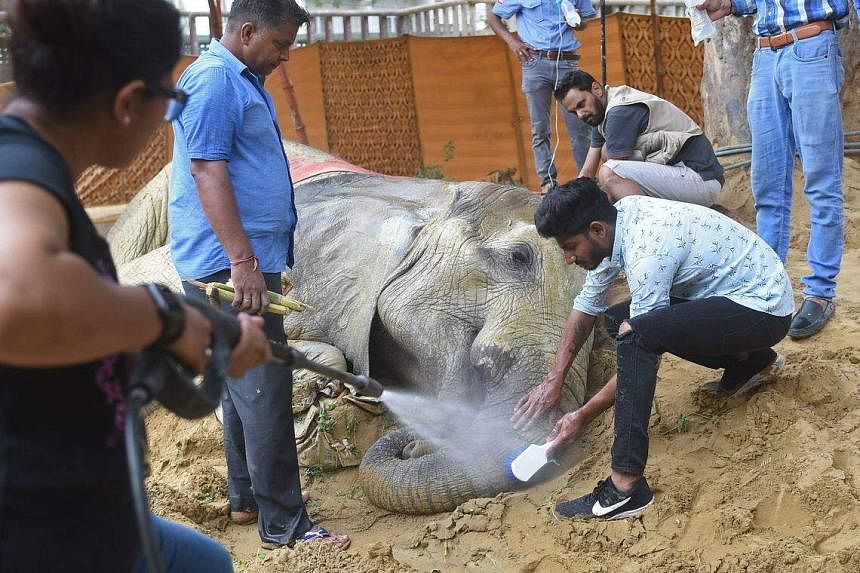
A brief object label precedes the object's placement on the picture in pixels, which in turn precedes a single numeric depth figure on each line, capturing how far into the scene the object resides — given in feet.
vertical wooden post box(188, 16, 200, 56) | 43.34
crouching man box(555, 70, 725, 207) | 18.28
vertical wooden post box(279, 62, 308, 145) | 34.19
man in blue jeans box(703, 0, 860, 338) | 16.71
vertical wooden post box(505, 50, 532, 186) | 41.24
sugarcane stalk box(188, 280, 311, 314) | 12.49
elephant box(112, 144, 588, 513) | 14.44
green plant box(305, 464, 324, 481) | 16.30
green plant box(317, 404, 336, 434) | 16.60
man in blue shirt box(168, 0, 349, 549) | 12.20
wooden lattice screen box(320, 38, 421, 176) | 41.70
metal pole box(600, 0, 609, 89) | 24.04
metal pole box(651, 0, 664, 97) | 37.52
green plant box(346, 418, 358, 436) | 16.75
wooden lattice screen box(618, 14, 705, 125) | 37.50
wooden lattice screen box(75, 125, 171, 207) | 37.60
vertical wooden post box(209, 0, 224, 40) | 28.60
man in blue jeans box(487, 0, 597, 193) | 26.21
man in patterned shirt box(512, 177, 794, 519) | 12.34
